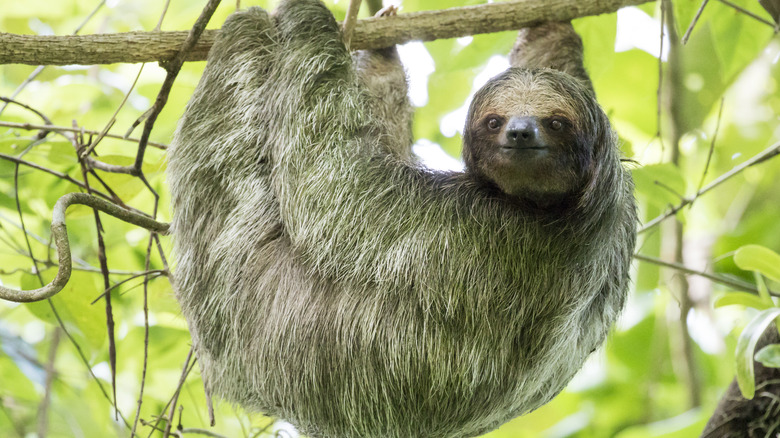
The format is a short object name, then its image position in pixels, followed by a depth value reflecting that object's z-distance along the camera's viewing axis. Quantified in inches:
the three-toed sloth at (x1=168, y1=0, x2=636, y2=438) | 485.4
